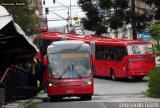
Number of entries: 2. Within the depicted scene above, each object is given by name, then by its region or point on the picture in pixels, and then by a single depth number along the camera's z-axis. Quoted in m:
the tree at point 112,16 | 62.03
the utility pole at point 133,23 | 61.75
